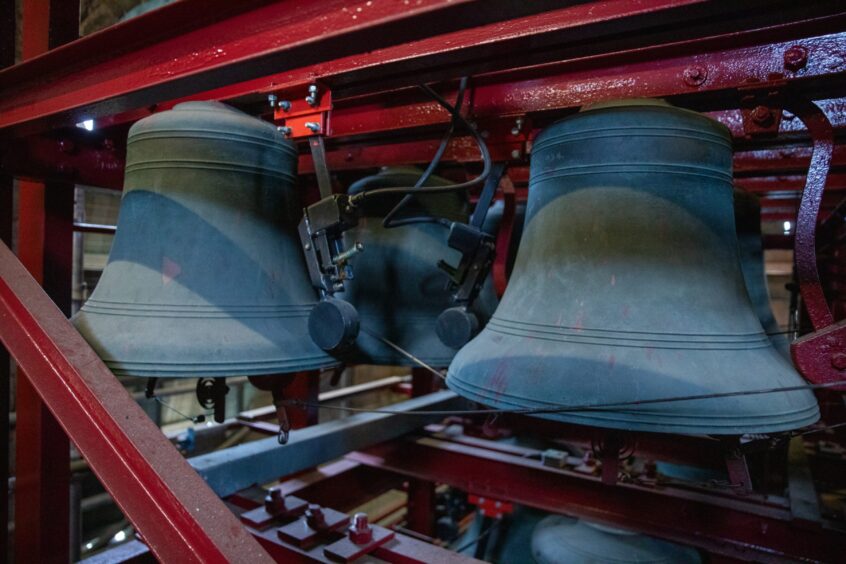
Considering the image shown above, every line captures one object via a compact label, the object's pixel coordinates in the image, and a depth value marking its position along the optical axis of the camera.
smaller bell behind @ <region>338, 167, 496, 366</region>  1.80
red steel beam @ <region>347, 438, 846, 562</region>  2.16
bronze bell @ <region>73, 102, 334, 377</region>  1.32
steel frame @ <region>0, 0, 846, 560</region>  0.87
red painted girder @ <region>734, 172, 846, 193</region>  2.42
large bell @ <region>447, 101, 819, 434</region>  1.03
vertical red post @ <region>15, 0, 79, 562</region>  1.99
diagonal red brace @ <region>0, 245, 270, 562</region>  1.01
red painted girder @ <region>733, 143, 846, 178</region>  1.85
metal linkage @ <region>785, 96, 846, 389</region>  0.90
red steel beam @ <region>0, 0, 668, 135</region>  0.77
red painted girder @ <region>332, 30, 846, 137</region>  1.18
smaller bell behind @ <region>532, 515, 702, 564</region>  2.35
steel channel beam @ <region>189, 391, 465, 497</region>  2.17
